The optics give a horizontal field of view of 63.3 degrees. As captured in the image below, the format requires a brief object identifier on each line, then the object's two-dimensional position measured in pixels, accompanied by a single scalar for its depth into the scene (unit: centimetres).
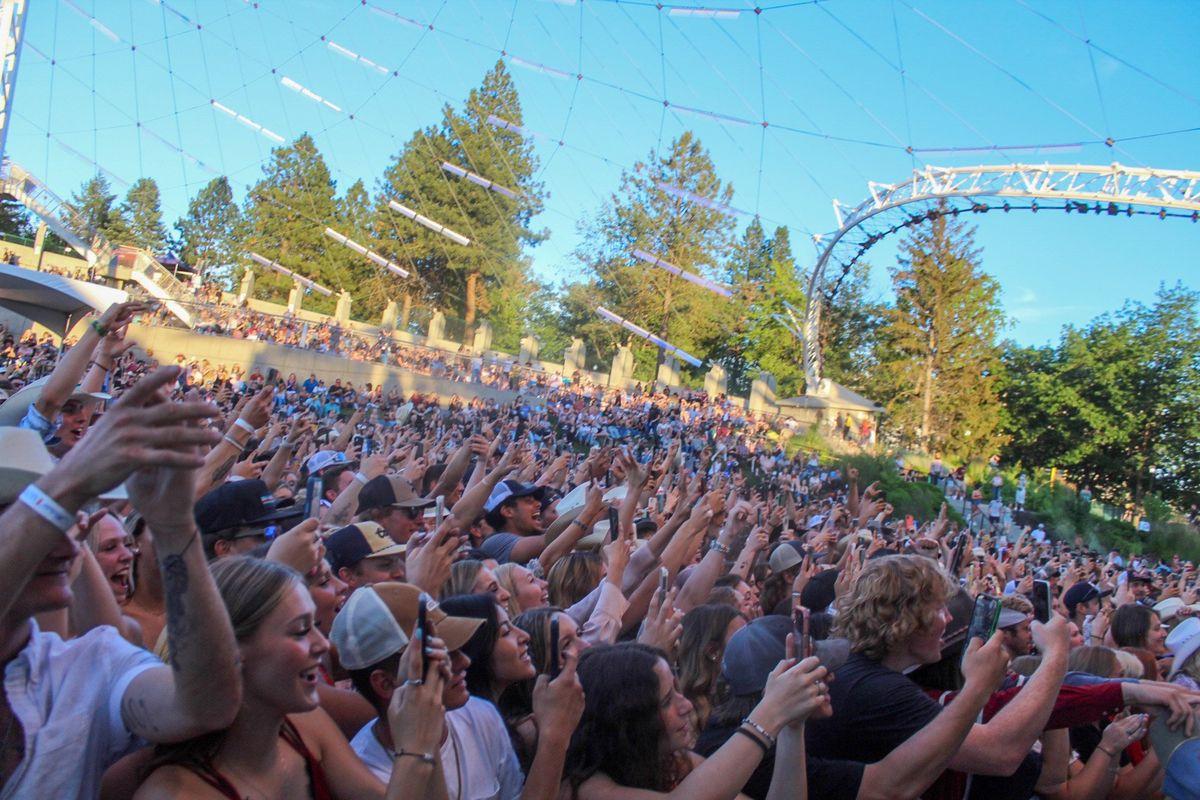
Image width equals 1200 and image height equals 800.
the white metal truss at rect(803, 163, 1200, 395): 2714
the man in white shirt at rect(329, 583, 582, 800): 251
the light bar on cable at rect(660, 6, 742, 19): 2271
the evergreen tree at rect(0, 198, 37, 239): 6000
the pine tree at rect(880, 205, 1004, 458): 5216
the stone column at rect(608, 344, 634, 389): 4719
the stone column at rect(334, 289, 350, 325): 5036
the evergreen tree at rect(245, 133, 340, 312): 7381
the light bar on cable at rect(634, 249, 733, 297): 4198
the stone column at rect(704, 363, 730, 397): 4592
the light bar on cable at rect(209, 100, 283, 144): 3833
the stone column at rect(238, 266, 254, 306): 5627
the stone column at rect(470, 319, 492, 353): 4884
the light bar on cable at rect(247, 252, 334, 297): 6494
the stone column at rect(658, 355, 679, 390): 4850
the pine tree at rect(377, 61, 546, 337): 6475
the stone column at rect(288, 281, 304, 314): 5231
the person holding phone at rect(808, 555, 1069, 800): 289
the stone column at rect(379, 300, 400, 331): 4988
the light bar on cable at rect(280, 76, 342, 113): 3438
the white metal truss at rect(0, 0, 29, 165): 1866
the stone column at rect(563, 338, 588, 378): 4788
